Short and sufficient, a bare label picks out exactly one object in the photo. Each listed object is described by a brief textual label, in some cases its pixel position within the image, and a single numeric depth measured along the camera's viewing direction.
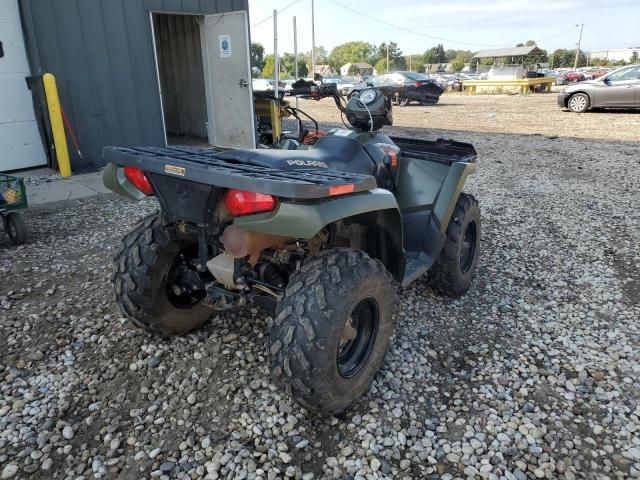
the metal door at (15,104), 6.96
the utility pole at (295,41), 10.26
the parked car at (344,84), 27.37
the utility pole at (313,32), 24.92
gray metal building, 7.05
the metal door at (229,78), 8.54
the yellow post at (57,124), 6.80
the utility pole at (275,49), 8.42
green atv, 1.99
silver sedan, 14.26
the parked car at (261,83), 19.73
